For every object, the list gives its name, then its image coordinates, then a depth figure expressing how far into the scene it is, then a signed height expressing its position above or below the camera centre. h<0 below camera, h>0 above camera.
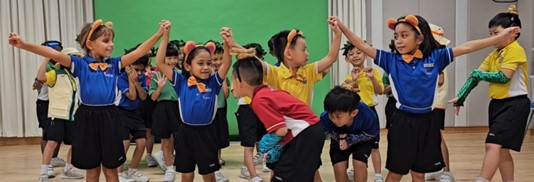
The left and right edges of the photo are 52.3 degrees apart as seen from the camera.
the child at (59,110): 4.59 -0.40
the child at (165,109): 4.66 -0.41
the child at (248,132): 4.25 -0.59
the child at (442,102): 4.13 -0.35
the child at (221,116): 4.52 -0.48
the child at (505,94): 3.56 -0.25
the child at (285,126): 2.73 -0.34
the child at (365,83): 4.18 -0.20
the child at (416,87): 3.11 -0.17
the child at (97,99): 3.32 -0.22
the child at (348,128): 3.16 -0.43
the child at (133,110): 4.48 -0.40
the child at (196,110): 3.46 -0.31
